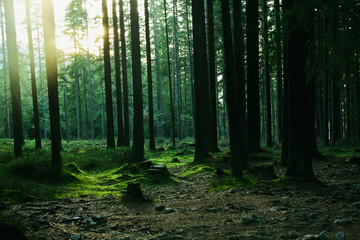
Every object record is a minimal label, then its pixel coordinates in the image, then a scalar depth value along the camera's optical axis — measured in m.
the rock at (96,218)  5.20
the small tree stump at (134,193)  6.65
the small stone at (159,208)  5.88
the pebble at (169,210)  5.71
